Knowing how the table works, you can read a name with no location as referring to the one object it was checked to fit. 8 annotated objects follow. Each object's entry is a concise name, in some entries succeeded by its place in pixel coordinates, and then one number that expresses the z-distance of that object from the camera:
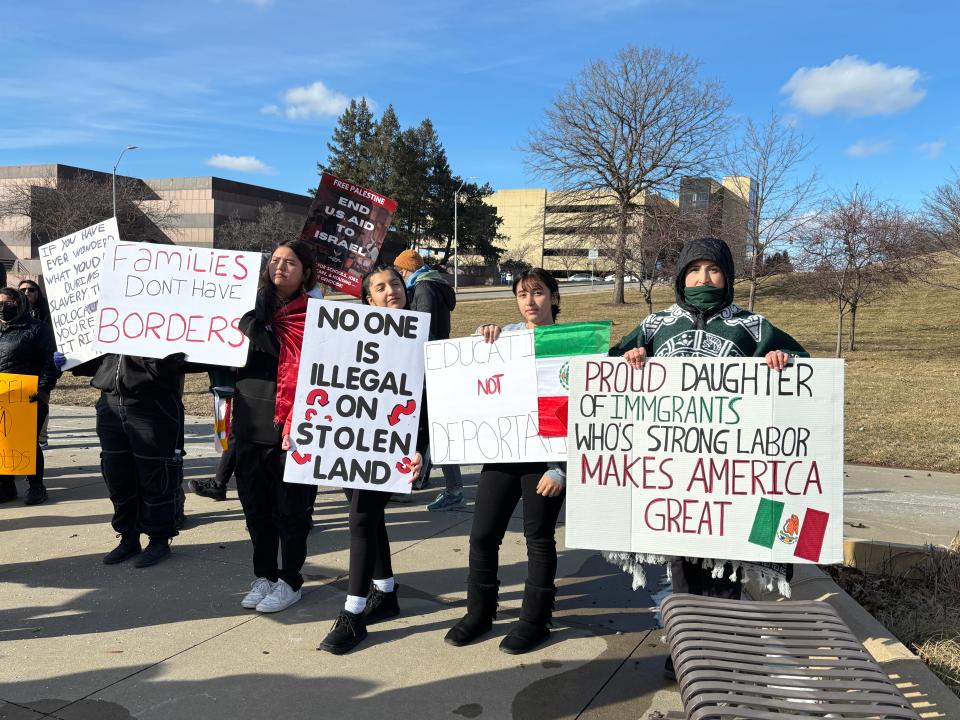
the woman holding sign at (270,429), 3.82
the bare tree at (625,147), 33.47
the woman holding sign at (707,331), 3.17
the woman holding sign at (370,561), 3.53
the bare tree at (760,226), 18.31
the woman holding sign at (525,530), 3.49
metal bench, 2.19
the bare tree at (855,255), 17.06
